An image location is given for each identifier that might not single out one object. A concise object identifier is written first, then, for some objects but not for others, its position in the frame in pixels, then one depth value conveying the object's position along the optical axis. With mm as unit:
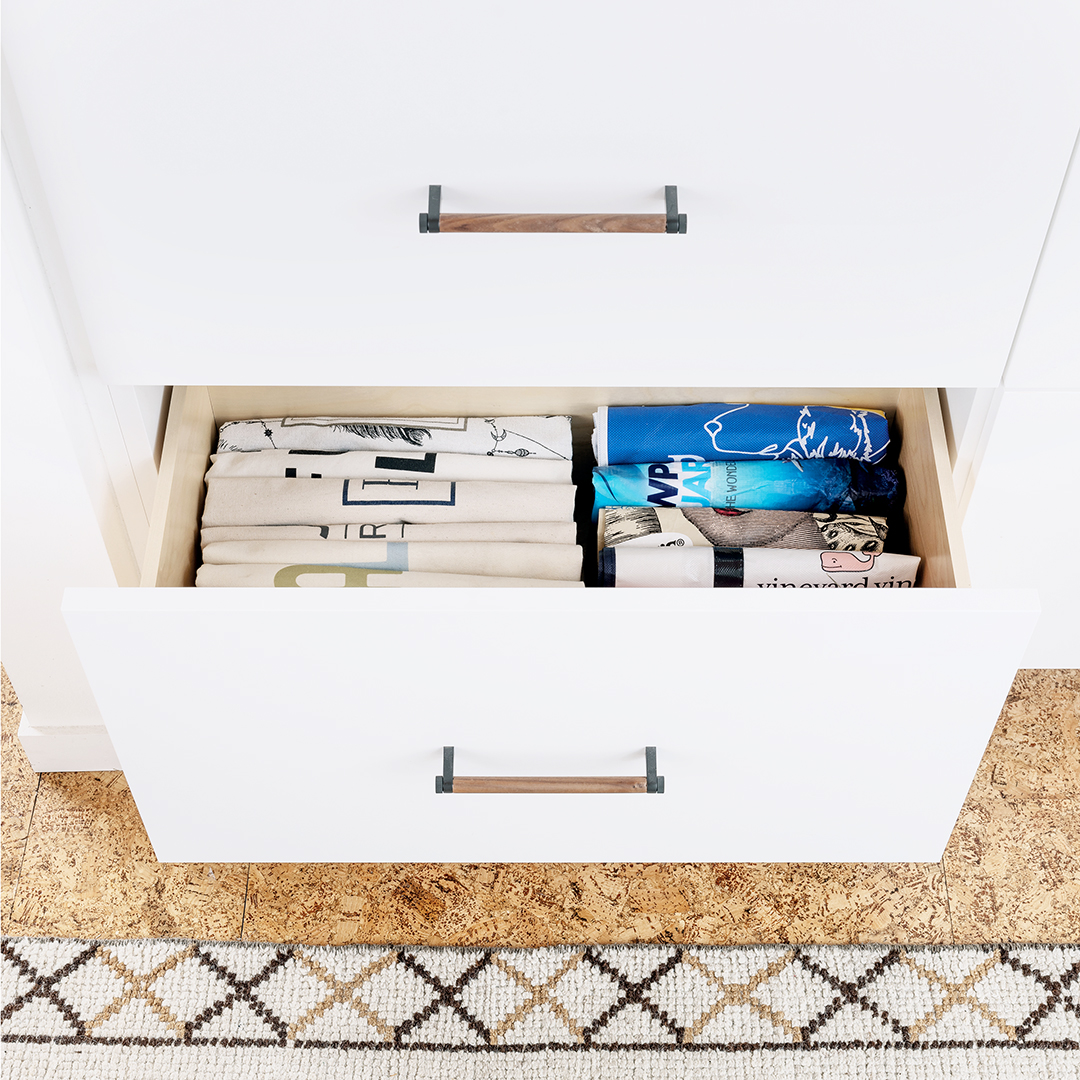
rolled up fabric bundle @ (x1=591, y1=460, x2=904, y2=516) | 904
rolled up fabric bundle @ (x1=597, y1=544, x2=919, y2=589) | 847
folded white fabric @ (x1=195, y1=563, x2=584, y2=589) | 834
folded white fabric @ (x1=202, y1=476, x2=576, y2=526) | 879
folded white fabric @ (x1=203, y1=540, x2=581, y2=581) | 854
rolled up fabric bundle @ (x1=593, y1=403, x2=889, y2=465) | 902
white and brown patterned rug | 901
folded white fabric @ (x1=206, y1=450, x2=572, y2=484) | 896
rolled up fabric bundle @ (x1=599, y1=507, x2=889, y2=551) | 882
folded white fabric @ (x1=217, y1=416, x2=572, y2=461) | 910
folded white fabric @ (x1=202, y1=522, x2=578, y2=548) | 871
